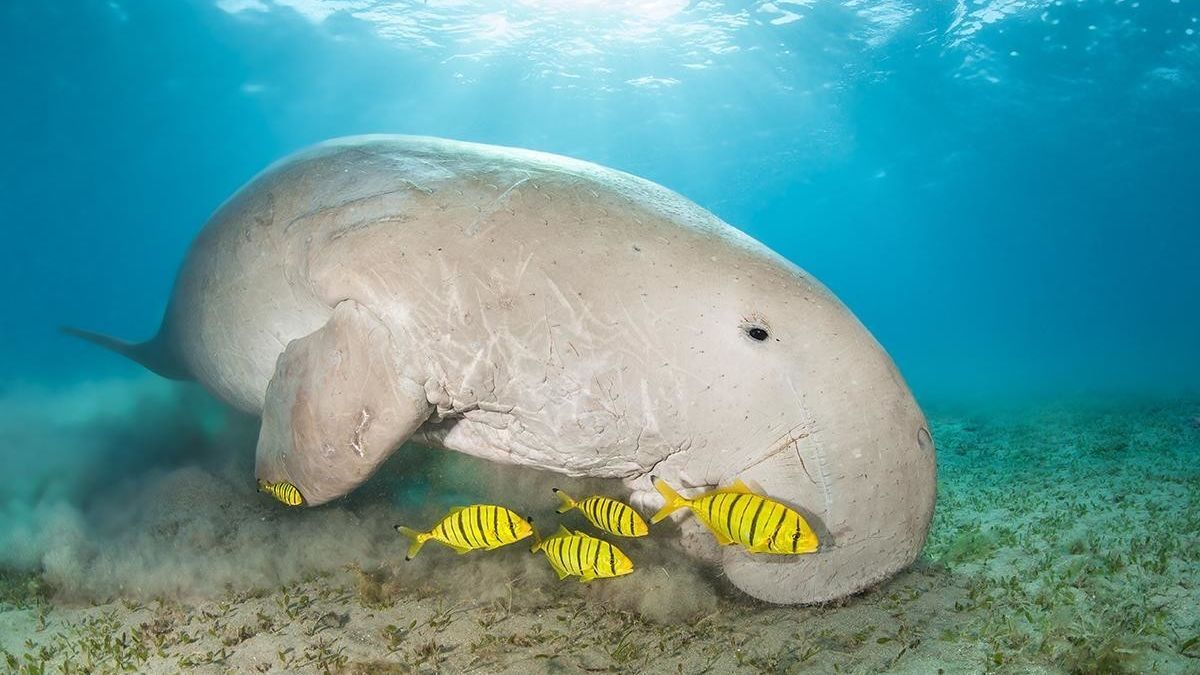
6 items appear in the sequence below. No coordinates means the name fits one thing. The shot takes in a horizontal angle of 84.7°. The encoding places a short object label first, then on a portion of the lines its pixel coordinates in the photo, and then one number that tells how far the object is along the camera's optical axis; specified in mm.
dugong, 2350
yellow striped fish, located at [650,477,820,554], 2195
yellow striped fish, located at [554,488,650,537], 2625
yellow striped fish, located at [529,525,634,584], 2455
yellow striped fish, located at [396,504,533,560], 2592
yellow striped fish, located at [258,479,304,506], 2936
